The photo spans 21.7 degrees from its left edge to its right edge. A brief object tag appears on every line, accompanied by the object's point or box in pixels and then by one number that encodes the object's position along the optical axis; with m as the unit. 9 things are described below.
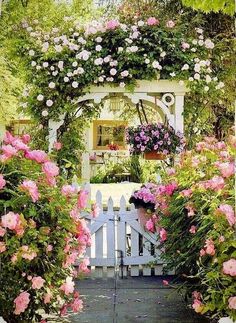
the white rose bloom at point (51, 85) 7.27
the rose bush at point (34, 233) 3.64
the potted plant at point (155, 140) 7.33
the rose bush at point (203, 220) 3.22
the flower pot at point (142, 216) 6.72
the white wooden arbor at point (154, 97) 7.52
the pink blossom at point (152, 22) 7.39
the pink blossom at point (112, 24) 7.36
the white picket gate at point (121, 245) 6.80
